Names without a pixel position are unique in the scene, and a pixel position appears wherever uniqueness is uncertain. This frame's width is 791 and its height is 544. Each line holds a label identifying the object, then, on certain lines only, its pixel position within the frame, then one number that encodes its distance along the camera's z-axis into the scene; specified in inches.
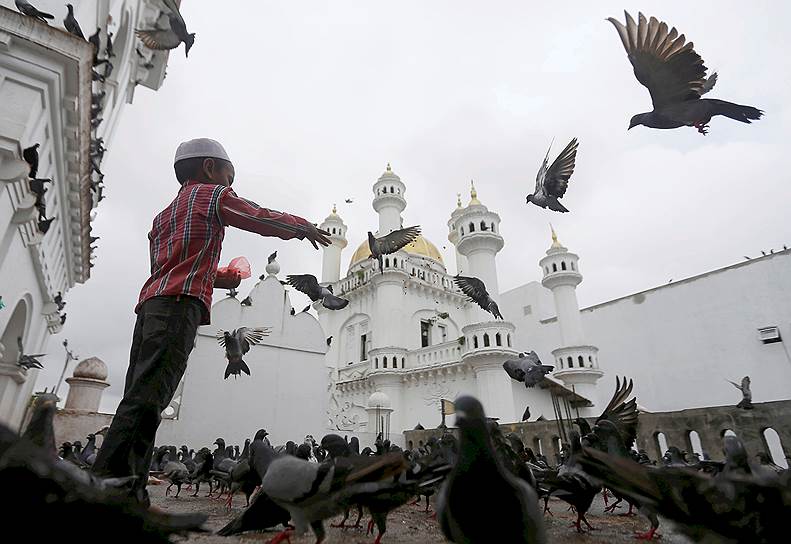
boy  101.0
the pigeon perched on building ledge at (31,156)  244.2
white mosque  629.6
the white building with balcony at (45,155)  249.1
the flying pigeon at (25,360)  393.4
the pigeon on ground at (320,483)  89.2
